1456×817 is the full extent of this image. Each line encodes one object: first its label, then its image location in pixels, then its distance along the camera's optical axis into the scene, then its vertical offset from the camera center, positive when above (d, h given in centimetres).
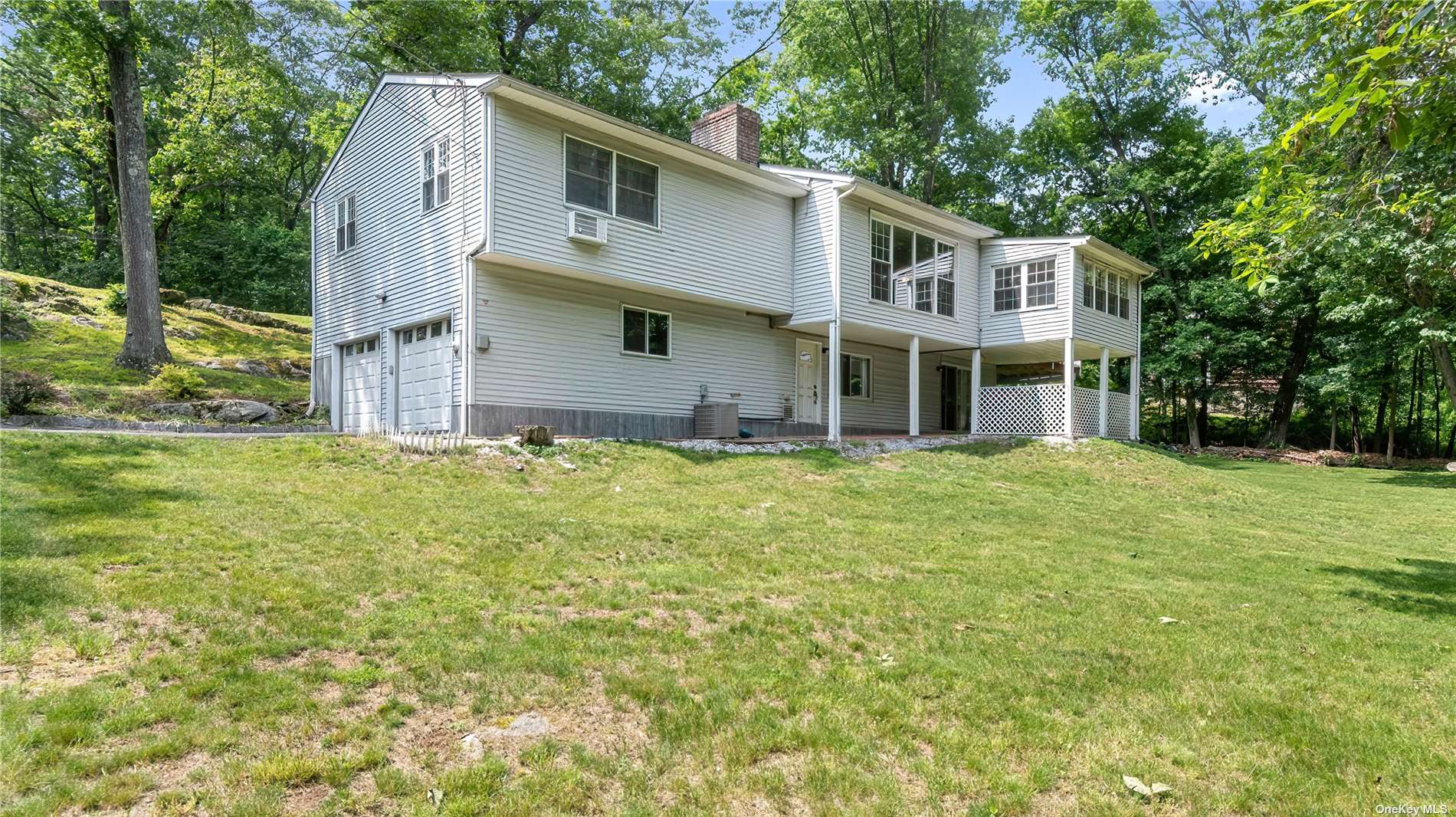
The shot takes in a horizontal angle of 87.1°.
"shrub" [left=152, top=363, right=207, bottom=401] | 1479 +23
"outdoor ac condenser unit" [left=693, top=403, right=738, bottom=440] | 1578 -45
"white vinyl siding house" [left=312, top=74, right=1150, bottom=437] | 1328 +244
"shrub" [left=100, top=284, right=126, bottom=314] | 2112 +254
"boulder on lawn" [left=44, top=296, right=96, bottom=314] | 2020 +235
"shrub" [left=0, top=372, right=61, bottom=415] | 1181 +3
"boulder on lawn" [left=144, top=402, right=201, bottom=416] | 1404 -29
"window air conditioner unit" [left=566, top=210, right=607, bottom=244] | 1340 +301
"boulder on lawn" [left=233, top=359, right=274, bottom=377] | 1928 +69
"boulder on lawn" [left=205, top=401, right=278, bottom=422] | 1466 -33
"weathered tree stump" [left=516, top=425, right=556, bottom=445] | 1169 -58
